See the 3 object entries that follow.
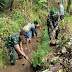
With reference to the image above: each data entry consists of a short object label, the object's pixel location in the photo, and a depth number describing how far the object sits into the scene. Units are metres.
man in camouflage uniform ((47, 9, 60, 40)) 5.17
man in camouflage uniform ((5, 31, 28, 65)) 3.35
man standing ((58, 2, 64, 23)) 8.40
